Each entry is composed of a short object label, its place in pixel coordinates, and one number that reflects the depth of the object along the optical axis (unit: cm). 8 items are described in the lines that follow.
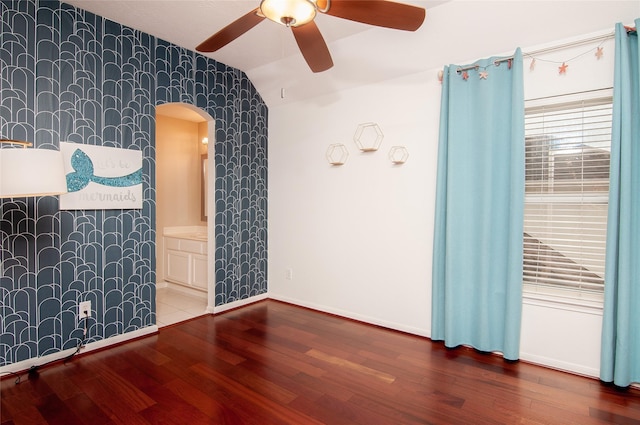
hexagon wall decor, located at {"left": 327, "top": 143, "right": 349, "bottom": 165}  367
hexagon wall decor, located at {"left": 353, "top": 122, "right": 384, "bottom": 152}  340
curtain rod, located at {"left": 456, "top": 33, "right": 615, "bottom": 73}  231
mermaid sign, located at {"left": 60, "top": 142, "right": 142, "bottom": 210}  270
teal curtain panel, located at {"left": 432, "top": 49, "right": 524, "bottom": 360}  258
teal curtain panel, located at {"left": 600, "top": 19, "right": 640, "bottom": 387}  218
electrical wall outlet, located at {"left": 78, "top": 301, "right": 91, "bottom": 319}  276
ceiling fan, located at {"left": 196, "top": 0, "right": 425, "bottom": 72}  165
